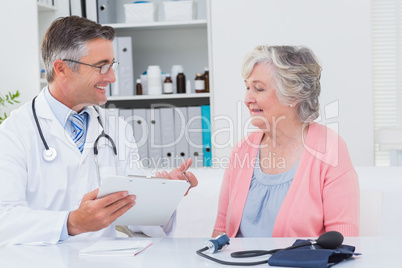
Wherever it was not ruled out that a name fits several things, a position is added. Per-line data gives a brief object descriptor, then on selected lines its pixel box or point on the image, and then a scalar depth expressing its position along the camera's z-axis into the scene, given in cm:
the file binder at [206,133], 339
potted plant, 314
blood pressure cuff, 113
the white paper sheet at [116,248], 129
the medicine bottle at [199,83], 346
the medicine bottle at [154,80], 345
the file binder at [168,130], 341
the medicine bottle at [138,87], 351
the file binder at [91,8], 350
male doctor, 144
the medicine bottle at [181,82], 348
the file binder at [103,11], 353
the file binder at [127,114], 343
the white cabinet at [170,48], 372
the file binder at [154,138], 342
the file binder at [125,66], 341
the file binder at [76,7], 349
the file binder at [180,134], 340
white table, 120
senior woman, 168
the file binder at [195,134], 340
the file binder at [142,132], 343
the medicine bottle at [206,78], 347
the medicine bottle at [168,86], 346
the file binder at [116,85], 341
